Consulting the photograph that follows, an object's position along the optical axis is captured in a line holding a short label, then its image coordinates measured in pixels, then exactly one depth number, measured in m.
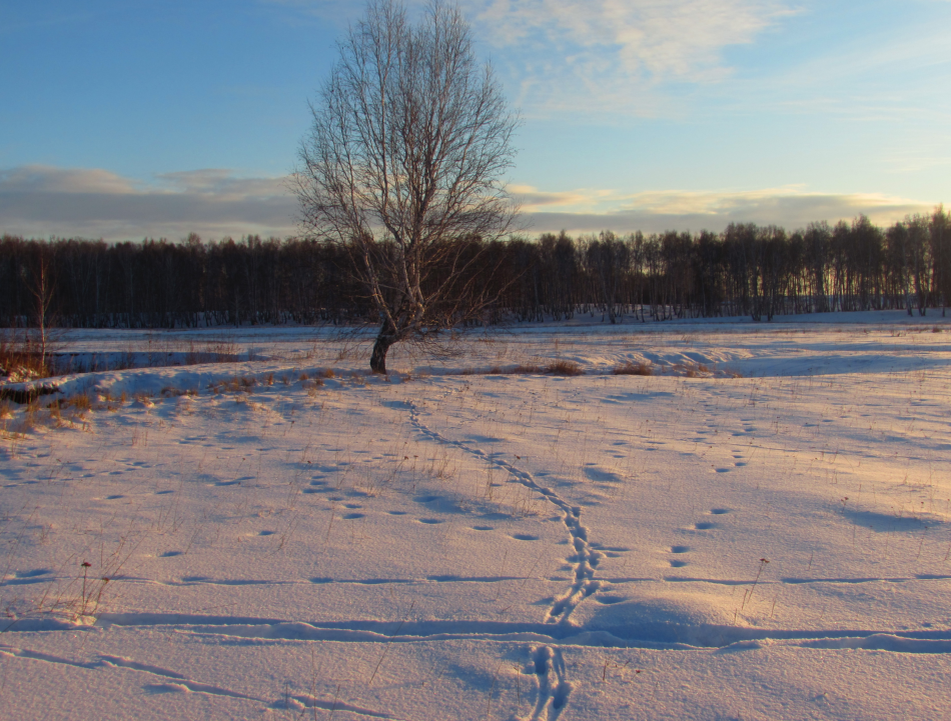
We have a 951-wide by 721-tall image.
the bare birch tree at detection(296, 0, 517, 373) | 15.24
